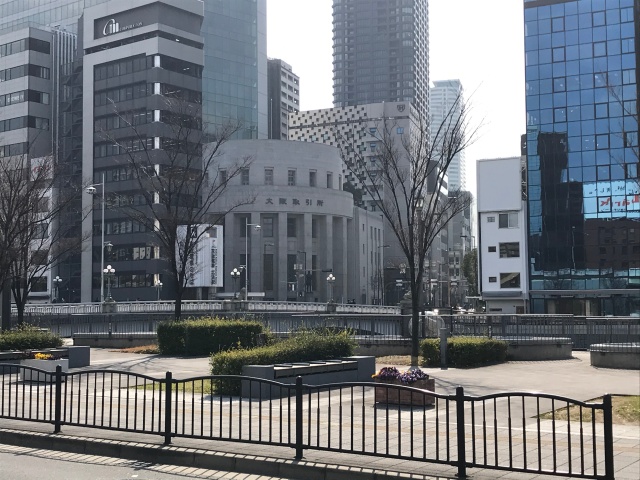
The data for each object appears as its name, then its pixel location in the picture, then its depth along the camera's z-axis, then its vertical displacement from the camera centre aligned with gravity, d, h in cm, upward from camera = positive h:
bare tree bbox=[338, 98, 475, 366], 2486 +353
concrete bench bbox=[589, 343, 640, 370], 2377 -249
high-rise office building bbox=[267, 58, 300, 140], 17112 +4163
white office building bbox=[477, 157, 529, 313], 6950 +401
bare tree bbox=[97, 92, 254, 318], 3008 +367
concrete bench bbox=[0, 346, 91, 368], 2284 -231
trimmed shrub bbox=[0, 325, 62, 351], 2381 -189
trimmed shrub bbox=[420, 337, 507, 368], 2348 -229
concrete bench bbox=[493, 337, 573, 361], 2625 -245
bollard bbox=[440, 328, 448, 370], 2346 -222
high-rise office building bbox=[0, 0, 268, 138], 11850 +3717
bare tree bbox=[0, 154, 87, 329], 2691 +252
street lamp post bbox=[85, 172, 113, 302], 4844 +583
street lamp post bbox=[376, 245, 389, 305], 12731 -180
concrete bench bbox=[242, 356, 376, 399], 1662 -218
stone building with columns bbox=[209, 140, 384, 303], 10188 +819
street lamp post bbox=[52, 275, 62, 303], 10292 -116
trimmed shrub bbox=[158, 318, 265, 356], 2834 -209
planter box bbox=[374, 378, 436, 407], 1448 -225
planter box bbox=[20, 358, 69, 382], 2092 -231
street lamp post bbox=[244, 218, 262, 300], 9531 +483
